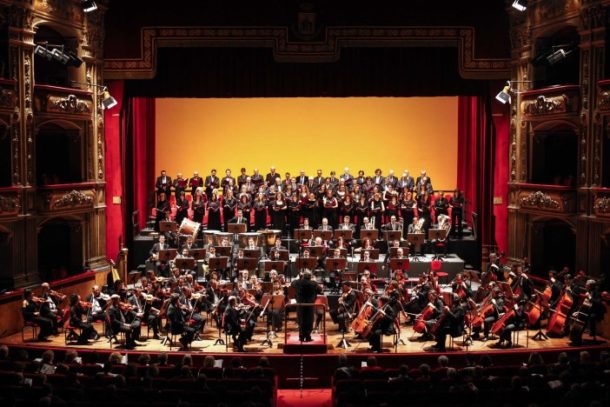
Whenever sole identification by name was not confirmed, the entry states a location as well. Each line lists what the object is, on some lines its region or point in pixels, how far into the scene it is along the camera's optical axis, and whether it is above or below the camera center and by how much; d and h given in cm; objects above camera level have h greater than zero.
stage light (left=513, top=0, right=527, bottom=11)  1866 +390
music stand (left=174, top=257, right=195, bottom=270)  1714 -178
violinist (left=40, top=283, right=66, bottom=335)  1591 -248
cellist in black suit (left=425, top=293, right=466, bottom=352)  1498 -263
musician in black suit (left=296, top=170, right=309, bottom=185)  2155 -7
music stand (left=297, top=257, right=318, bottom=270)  1694 -174
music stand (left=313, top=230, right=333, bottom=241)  1864 -128
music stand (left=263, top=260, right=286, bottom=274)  1706 -182
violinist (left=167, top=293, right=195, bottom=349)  1530 -264
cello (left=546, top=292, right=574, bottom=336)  1568 -267
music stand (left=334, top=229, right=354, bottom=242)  1864 -126
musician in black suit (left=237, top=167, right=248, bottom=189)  2150 -5
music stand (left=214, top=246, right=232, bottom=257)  1825 -161
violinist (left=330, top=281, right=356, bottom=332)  1588 -242
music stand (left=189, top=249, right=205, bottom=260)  1781 -164
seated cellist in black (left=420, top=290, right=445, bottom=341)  1526 -242
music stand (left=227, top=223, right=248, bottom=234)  1920 -118
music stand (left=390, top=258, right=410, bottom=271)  1689 -175
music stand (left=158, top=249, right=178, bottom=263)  1777 -165
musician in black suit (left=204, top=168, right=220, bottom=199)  2175 -17
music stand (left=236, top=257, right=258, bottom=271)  1723 -179
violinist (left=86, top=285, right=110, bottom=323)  1580 -249
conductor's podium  1459 -298
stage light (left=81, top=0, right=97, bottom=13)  1907 +396
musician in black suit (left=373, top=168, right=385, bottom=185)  2163 -2
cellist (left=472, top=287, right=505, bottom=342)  1573 -257
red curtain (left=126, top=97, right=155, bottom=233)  2259 +66
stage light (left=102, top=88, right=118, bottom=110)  1977 +182
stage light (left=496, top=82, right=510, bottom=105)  1992 +198
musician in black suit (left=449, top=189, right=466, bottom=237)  2093 -87
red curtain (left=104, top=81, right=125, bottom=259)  2083 +21
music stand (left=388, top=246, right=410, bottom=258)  1798 -163
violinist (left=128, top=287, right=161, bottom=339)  1586 -251
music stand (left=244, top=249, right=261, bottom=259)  1745 -160
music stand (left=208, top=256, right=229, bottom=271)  1706 -176
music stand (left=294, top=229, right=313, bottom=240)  1855 -126
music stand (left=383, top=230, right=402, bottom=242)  1856 -130
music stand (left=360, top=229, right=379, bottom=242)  1855 -125
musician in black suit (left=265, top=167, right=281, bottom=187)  2164 +0
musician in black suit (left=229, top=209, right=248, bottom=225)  2003 -101
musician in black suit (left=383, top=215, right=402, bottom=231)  1958 -113
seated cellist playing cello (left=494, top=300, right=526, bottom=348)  1534 -270
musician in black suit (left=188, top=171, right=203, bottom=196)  2178 -15
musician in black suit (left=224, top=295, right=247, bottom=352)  1512 -269
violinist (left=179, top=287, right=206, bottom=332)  1558 -250
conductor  1493 -227
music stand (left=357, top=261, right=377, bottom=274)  1677 -180
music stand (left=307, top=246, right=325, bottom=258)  1750 -157
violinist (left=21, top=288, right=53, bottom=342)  1578 -256
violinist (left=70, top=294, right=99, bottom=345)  1571 -273
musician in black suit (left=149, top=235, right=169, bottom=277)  1833 -181
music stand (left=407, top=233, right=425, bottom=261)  1870 -138
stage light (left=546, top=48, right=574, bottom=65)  1820 +268
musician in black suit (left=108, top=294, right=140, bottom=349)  1547 -274
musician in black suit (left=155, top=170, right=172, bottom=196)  2141 -20
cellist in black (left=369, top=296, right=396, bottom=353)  1480 -261
